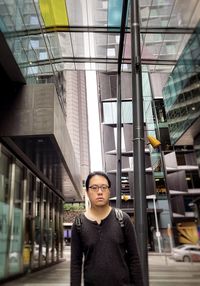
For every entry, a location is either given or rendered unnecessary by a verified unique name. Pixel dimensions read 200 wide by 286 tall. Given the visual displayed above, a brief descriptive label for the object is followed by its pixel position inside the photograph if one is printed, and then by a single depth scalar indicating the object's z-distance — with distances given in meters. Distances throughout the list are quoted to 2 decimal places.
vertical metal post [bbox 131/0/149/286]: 4.45
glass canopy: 7.01
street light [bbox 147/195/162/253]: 28.58
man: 1.54
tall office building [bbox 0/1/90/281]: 6.80
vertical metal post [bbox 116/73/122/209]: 11.82
